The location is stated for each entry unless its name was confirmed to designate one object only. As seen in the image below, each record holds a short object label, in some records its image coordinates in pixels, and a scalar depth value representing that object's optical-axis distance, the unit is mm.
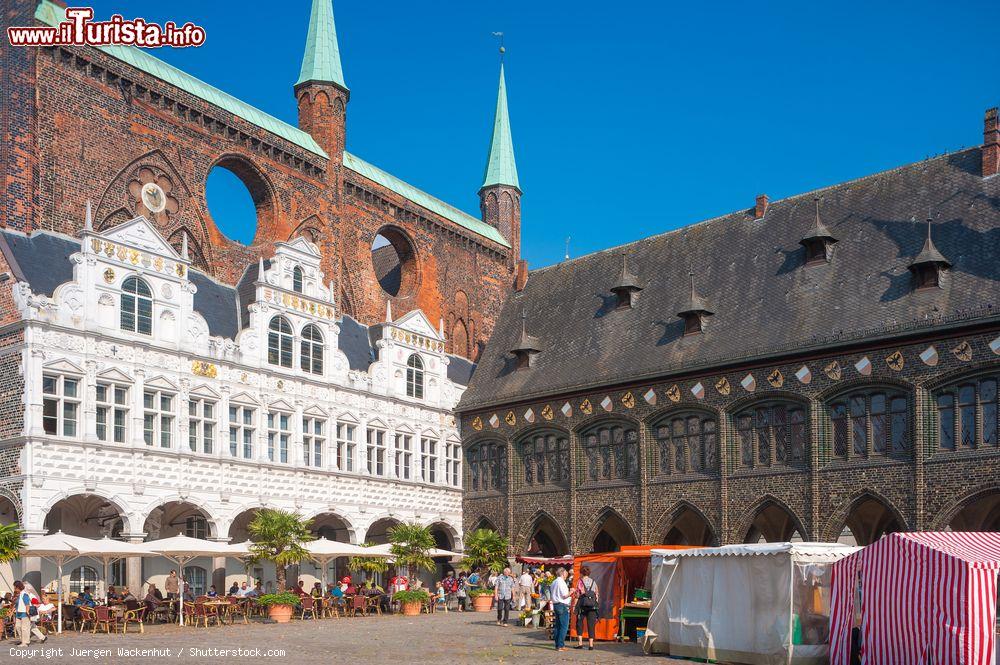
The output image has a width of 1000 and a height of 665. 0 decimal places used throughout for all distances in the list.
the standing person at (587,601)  22391
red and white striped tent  15289
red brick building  32656
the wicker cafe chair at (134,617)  26330
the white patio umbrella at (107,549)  26688
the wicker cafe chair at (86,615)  26453
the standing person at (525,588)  30964
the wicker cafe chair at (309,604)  31638
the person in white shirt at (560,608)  21891
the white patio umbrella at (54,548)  25859
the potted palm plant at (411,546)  36250
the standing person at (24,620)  22406
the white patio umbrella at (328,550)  33344
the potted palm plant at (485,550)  39938
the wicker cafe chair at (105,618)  25789
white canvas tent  18469
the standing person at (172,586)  30875
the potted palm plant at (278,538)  32125
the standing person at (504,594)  28266
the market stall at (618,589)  24297
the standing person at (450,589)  38759
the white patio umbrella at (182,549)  28664
